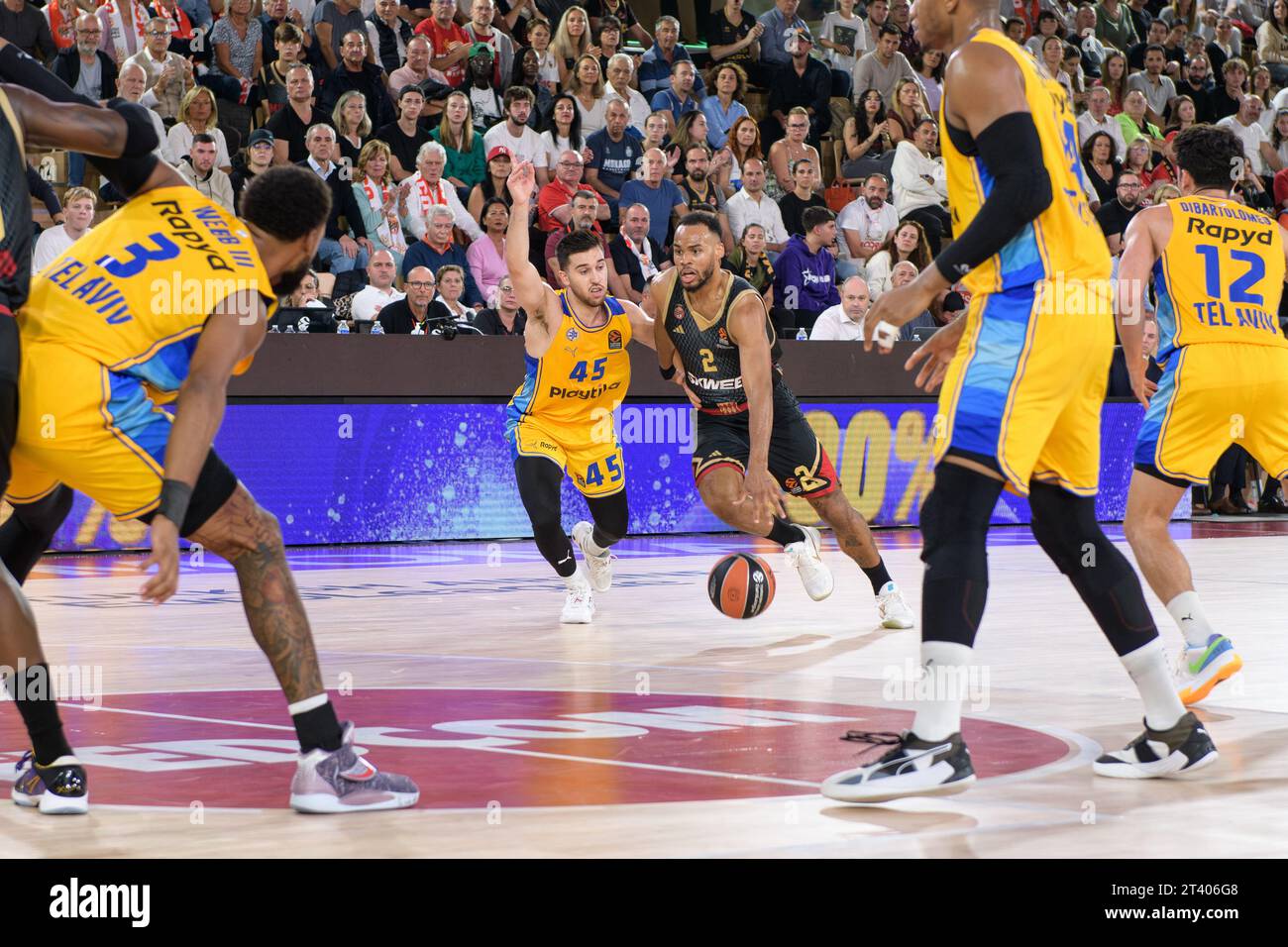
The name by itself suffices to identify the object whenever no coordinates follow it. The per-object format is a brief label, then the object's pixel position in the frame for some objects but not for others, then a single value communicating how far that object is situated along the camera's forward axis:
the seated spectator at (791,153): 17.12
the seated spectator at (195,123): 13.33
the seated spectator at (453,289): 13.63
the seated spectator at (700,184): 15.91
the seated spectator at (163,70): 13.79
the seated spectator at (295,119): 14.04
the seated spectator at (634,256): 14.69
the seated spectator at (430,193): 14.23
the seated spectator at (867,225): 16.89
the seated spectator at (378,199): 14.10
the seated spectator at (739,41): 18.78
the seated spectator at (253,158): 13.35
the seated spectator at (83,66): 13.42
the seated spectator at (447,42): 16.16
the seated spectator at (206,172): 12.96
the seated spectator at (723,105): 17.45
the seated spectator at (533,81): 16.12
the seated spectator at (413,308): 13.10
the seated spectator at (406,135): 14.79
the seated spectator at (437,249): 13.73
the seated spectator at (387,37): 15.92
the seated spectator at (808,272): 15.53
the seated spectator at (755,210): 16.17
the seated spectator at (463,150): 15.03
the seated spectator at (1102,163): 18.00
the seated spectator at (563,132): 15.64
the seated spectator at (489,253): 14.38
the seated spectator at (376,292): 13.44
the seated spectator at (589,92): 16.11
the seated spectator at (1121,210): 16.92
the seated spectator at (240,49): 14.79
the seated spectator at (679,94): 17.14
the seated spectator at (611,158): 15.86
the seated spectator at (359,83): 14.84
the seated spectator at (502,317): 13.51
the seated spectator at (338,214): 13.77
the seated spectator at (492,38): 16.28
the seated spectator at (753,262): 15.13
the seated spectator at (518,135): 15.30
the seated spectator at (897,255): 15.71
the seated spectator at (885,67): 18.83
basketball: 7.99
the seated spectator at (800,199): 16.67
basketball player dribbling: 8.16
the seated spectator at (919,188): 17.20
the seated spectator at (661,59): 17.59
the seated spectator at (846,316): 14.98
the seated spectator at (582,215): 14.37
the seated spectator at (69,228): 11.73
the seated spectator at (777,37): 18.73
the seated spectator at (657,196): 15.52
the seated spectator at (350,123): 14.37
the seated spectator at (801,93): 18.41
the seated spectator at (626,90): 16.61
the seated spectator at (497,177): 14.72
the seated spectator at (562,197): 14.85
